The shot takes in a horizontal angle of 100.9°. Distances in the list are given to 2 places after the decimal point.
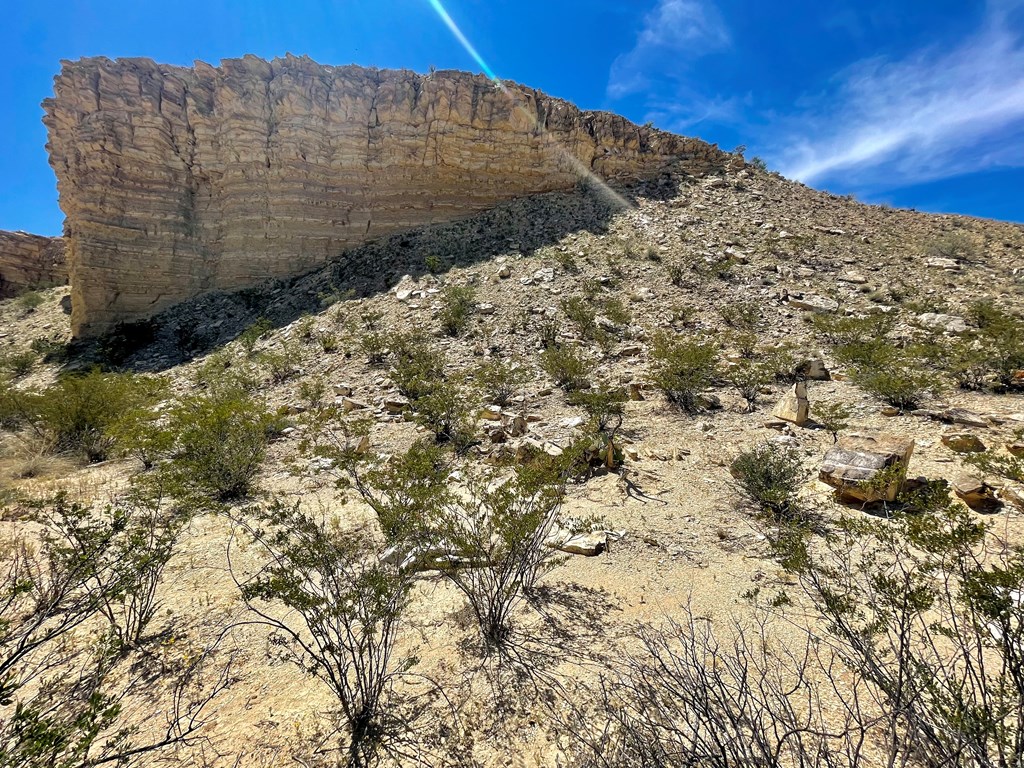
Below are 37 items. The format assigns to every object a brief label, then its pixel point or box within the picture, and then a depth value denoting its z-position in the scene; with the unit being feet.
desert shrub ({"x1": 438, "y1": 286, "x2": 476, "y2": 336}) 40.75
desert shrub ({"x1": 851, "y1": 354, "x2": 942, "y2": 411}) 22.81
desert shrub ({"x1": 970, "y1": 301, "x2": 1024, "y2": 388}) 24.17
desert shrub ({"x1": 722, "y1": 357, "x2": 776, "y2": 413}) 26.86
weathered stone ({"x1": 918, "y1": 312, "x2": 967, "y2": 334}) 31.53
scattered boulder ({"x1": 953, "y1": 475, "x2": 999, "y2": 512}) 13.62
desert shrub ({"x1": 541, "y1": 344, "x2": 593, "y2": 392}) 30.27
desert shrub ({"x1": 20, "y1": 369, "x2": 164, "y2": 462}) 26.32
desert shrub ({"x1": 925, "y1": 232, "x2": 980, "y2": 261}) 46.24
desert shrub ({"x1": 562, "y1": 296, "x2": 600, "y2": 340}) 37.96
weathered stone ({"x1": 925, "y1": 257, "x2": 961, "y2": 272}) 43.42
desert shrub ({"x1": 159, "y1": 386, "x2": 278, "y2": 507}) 18.95
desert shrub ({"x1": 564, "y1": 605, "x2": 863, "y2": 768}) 6.07
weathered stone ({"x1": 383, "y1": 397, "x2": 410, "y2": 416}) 29.55
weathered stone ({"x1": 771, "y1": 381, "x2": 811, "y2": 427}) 22.81
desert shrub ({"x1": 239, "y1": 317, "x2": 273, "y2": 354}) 44.93
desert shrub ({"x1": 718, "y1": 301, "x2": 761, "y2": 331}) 36.96
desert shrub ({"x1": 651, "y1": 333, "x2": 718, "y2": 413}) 27.27
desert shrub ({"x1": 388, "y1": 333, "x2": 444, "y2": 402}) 30.53
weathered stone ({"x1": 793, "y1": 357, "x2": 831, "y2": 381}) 28.73
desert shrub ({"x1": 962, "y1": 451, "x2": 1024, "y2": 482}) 13.35
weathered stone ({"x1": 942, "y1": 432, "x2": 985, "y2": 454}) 17.42
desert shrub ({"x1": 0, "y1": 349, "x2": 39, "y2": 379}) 49.44
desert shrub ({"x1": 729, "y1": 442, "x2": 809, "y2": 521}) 15.31
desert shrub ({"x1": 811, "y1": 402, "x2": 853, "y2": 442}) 20.89
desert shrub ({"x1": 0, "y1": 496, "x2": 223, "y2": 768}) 6.02
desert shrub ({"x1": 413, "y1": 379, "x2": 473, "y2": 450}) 25.05
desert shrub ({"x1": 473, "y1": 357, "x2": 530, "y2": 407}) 30.15
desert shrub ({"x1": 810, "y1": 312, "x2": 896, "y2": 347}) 32.01
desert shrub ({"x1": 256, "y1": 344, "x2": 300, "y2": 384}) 37.91
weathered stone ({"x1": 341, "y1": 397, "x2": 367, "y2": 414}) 30.14
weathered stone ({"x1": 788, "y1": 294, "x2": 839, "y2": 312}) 37.50
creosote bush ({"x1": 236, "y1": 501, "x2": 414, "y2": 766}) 8.18
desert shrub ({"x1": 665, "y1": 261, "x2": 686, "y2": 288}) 44.70
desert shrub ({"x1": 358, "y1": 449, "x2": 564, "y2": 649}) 11.23
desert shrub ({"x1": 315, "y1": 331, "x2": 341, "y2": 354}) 40.91
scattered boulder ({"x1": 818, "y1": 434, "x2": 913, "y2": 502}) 14.24
